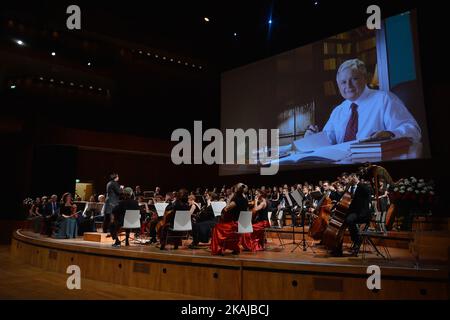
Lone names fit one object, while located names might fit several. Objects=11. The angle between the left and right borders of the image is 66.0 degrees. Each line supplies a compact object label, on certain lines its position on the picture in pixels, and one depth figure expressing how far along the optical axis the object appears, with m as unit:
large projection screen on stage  8.32
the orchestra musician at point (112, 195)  6.66
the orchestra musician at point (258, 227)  5.78
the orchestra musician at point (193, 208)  6.52
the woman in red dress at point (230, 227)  5.04
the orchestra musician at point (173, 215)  5.64
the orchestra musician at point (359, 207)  4.63
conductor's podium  6.65
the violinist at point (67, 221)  7.20
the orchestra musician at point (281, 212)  9.03
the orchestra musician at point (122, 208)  5.97
